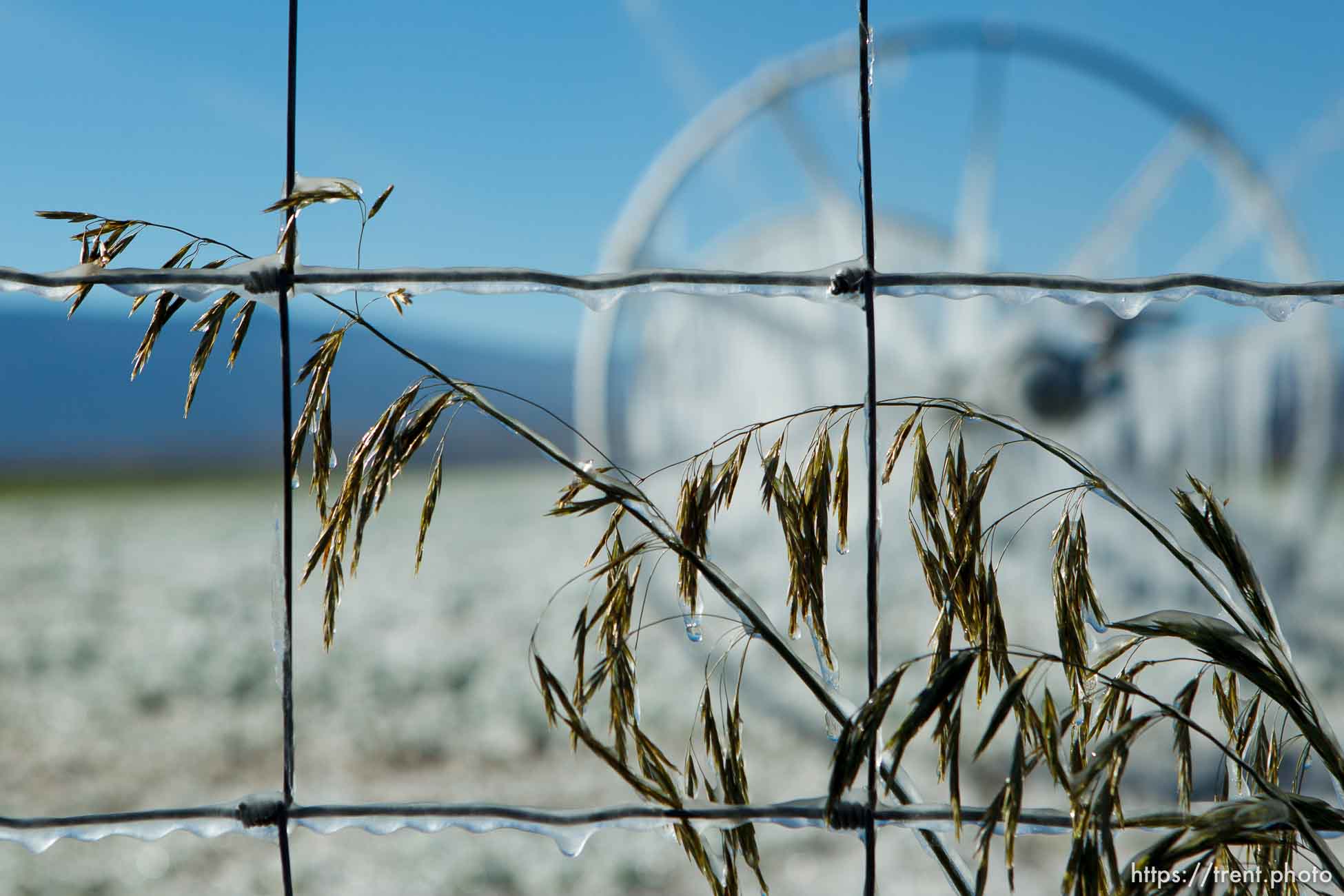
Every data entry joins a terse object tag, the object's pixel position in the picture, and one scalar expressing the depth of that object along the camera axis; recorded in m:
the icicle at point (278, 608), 1.20
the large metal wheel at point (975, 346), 5.33
